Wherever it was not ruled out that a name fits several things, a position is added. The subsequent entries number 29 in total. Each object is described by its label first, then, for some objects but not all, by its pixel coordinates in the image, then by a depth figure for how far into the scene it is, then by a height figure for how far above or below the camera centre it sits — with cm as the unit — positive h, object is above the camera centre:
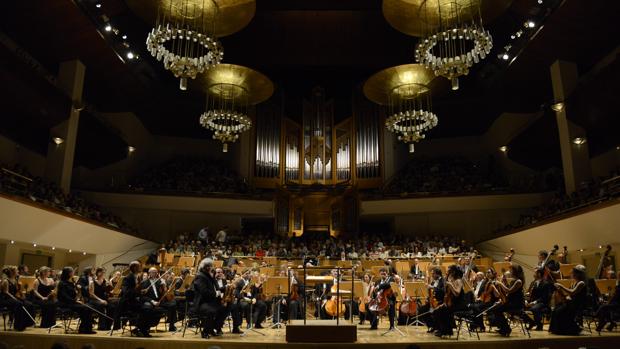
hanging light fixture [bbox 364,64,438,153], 1268 +546
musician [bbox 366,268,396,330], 754 -23
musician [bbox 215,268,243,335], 689 -41
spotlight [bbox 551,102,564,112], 1278 +456
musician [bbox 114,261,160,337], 656 -34
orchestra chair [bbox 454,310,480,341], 670 -48
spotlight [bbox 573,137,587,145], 1330 +383
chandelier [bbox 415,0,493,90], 879 +444
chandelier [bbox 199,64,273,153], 1301 +541
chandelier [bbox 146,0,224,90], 899 +450
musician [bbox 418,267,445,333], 718 -16
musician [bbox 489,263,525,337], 675 -23
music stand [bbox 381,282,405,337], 802 -16
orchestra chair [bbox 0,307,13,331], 738 -53
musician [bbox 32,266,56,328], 730 -28
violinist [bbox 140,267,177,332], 666 -24
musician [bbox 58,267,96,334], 688 -34
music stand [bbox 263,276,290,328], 809 -11
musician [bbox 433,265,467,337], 682 -30
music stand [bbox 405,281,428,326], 828 -16
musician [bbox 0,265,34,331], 712 -33
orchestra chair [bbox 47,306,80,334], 709 -72
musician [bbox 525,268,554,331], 711 -19
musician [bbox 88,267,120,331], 718 -28
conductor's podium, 600 -65
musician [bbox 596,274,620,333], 709 -35
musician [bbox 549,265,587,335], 666 -33
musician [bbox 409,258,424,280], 998 +23
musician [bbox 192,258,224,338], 650 -24
